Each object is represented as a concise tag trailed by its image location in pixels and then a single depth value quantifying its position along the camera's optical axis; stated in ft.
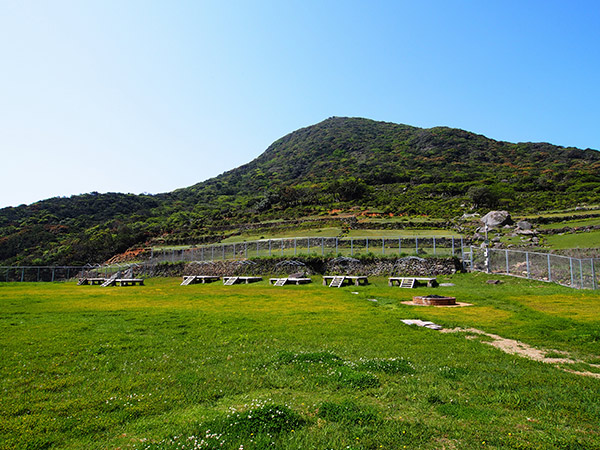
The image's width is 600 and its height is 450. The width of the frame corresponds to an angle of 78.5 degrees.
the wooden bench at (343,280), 87.21
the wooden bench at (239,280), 105.04
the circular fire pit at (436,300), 52.13
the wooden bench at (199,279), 113.25
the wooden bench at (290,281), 95.62
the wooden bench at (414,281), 79.12
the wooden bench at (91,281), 129.18
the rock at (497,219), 149.68
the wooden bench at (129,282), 115.00
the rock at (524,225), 136.17
